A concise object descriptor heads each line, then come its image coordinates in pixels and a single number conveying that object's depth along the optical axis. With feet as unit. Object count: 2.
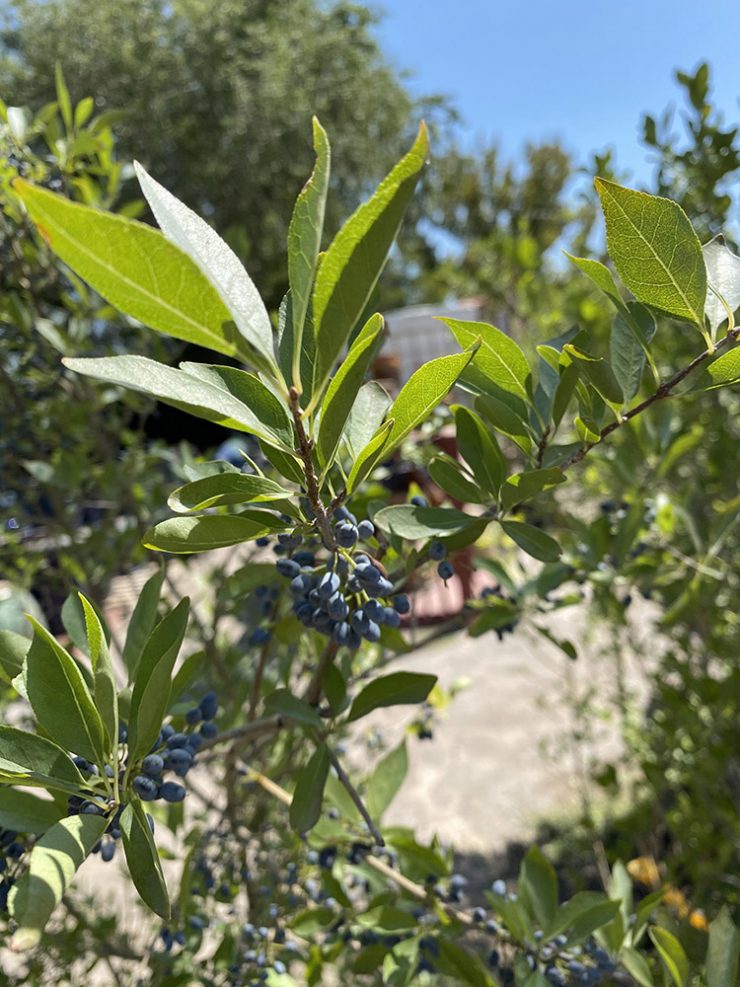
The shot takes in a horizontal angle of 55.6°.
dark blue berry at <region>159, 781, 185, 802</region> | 0.56
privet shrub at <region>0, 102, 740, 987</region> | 0.37
